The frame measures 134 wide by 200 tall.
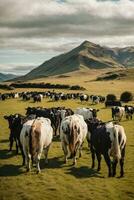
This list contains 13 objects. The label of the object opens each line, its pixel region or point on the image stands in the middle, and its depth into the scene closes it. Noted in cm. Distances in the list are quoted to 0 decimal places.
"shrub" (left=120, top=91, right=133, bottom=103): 7356
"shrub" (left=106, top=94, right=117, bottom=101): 7395
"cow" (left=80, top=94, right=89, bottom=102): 7462
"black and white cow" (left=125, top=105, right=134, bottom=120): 4469
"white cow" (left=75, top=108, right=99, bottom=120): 3600
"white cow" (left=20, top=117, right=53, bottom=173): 1852
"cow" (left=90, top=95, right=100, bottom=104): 7038
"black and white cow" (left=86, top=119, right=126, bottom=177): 1762
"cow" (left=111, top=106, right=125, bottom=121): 4356
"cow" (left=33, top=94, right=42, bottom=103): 7333
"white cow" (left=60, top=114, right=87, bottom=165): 2053
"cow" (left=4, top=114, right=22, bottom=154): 2364
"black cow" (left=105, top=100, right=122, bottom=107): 5831
